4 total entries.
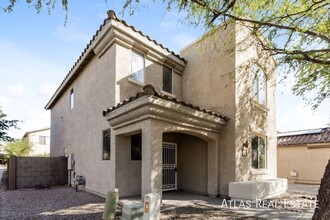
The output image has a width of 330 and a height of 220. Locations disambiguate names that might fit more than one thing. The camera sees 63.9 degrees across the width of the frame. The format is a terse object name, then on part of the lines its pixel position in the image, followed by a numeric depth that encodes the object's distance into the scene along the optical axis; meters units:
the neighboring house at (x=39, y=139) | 38.68
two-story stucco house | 9.38
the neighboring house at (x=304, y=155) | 18.61
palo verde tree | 5.96
